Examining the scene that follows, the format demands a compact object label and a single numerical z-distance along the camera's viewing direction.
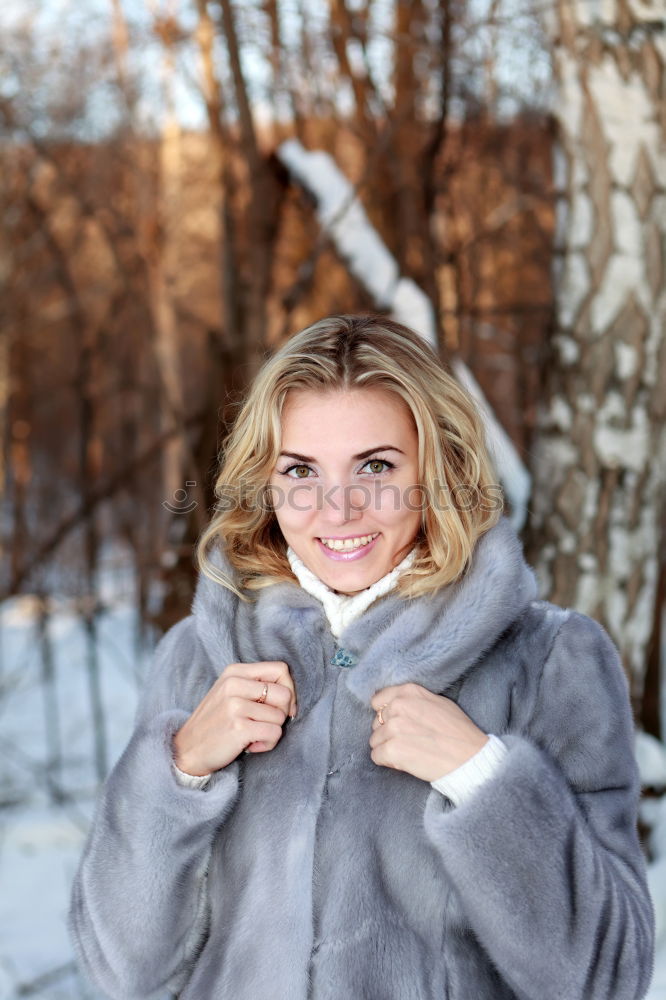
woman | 1.26
